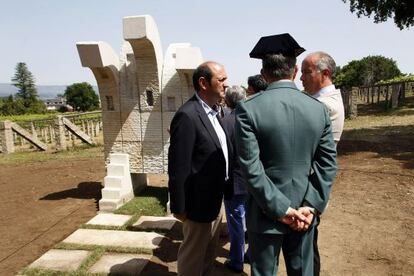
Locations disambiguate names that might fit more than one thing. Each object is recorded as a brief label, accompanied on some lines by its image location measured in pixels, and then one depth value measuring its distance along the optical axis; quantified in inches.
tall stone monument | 209.8
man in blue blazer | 104.9
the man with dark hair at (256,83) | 149.4
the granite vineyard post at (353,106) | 714.1
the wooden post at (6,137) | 516.7
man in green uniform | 80.4
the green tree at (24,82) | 3489.2
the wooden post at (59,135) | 507.8
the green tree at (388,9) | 504.7
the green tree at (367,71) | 2642.7
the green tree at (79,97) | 2928.2
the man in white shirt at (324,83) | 112.5
